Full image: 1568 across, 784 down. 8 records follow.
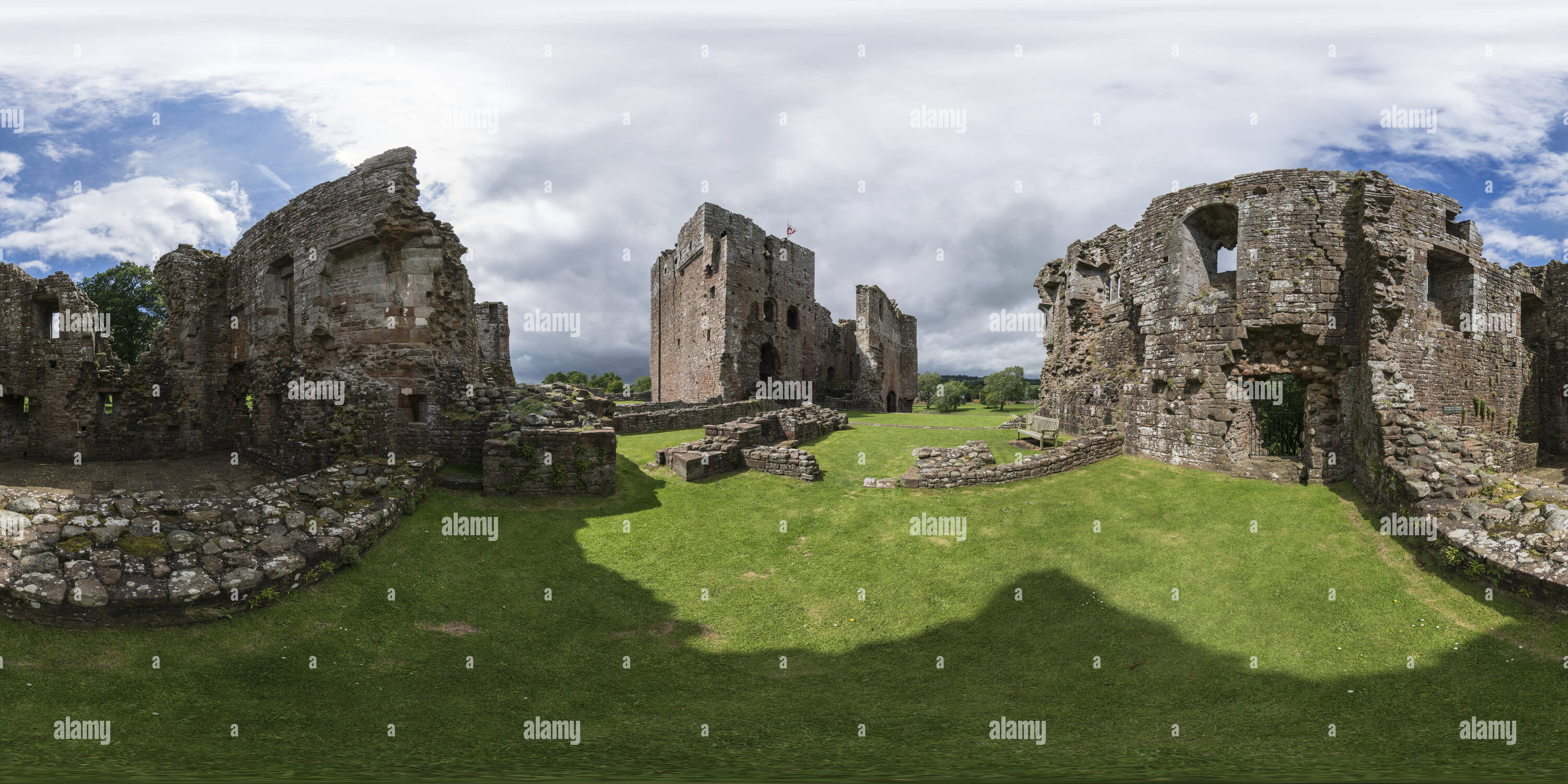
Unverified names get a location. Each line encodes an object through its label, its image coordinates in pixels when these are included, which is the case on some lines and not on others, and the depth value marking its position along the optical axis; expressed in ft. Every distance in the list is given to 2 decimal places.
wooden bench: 57.00
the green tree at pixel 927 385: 232.53
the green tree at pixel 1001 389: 225.97
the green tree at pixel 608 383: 286.25
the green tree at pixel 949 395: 180.14
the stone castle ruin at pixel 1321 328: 40.98
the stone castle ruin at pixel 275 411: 23.22
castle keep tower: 111.34
